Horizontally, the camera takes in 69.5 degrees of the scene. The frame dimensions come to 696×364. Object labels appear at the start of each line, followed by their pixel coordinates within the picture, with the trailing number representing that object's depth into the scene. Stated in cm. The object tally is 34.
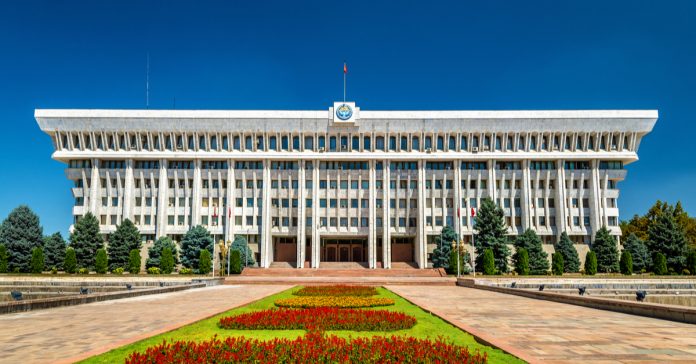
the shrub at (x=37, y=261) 5038
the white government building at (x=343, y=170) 6159
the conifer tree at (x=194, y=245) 5447
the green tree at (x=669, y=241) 5325
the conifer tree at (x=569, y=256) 5569
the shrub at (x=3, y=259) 4966
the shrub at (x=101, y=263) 5069
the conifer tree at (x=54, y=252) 5344
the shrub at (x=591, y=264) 5178
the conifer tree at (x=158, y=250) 5425
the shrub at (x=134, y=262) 5154
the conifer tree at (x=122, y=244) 5397
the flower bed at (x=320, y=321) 1227
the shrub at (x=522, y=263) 5106
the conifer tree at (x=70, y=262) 5053
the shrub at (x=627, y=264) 5225
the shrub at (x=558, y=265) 5194
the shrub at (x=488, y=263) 4956
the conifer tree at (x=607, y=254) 5519
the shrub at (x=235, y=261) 5119
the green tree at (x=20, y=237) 5241
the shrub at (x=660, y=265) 5147
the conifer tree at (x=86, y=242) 5331
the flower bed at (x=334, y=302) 1838
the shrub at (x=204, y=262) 4982
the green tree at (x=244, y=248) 5738
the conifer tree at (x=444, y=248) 5716
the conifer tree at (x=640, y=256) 5509
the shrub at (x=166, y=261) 5125
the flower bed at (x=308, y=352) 790
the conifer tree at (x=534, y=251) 5384
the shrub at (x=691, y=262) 5091
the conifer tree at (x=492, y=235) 5219
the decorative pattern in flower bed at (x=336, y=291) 2525
